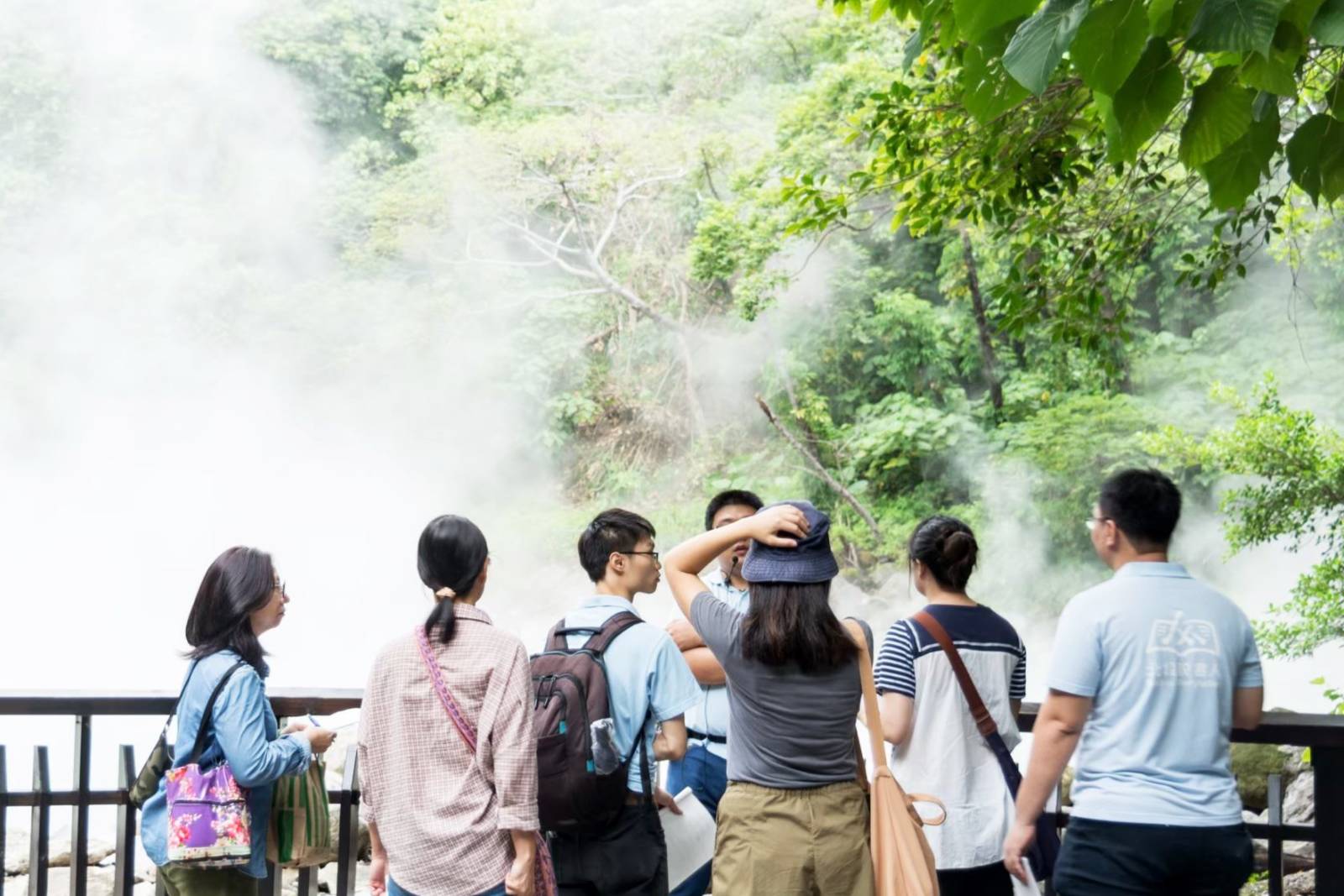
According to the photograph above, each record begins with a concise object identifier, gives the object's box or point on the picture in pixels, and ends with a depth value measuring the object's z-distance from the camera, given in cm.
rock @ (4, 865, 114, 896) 589
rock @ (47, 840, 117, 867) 666
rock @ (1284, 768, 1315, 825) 668
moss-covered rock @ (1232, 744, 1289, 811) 624
